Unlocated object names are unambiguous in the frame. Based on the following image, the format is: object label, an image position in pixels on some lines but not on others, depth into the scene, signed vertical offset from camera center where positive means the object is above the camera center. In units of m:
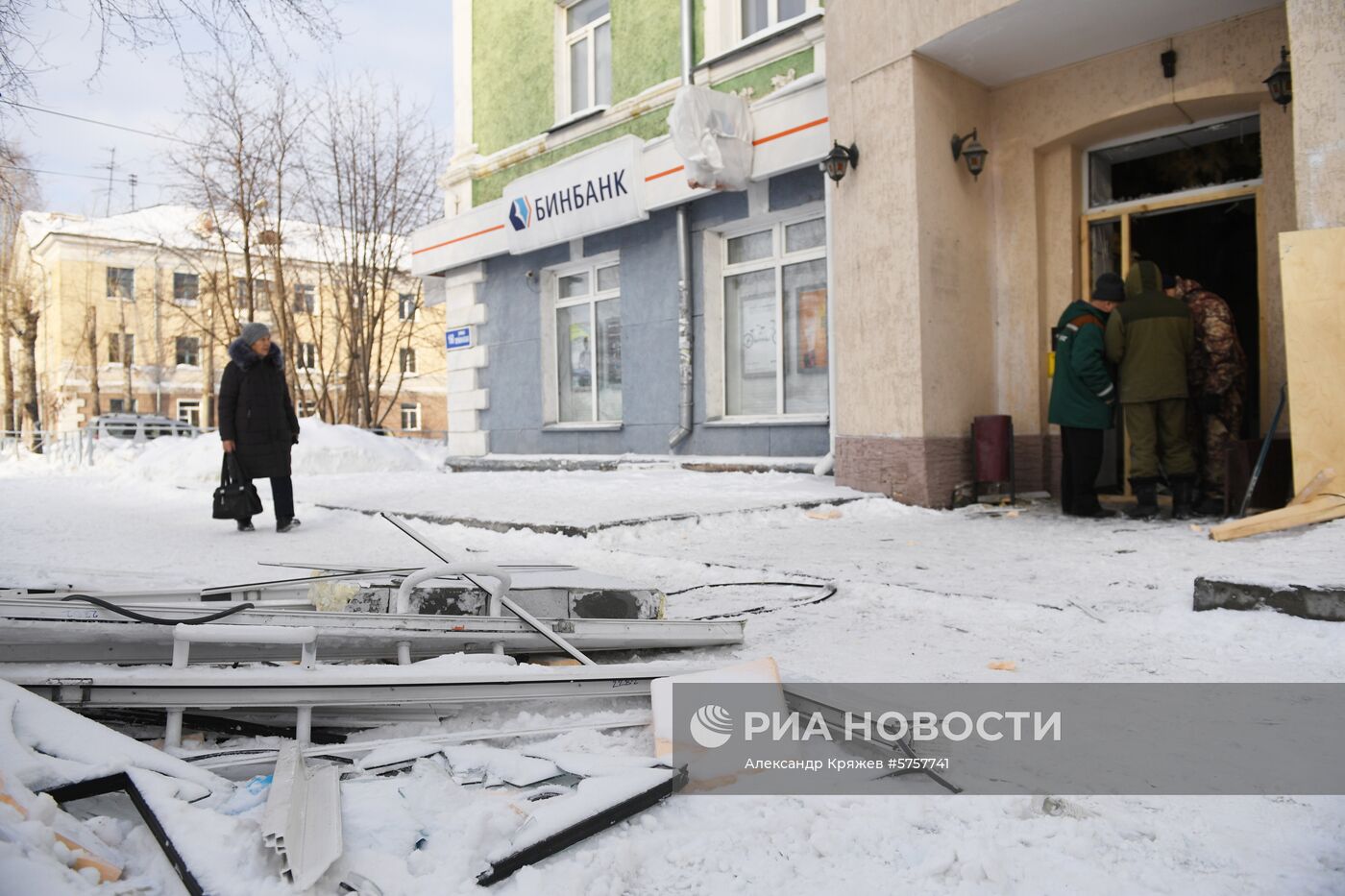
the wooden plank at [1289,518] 4.89 -0.41
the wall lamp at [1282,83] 6.25 +2.51
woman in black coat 7.14 +0.41
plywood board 5.30 +0.58
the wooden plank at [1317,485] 5.20 -0.25
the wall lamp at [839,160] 7.91 +2.57
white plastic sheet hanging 9.21 +3.29
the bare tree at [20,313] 26.95 +4.98
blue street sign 14.09 +1.95
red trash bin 7.73 +0.00
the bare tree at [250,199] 19.58 +5.98
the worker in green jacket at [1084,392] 6.89 +0.43
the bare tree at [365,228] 20.08 +5.39
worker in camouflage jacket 6.70 +0.47
